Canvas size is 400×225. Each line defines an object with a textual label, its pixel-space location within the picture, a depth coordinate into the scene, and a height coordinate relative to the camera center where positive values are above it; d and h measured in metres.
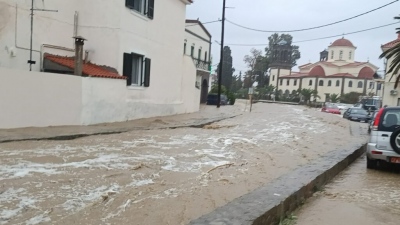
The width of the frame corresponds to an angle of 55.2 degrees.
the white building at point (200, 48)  38.72 +3.95
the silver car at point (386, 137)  8.62 -0.93
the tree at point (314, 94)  77.50 -0.31
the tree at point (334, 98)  76.76 -0.89
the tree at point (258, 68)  100.19 +5.47
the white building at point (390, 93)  41.81 +0.43
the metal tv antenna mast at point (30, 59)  14.27 +0.59
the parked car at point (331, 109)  45.91 -1.91
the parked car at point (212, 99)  41.12 -1.36
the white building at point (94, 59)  12.22 +0.88
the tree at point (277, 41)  107.11 +13.09
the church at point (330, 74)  83.31 +4.44
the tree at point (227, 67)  88.27 +4.57
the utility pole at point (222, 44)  35.62 +4.03
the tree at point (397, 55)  25.32 +2.78
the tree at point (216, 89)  49.58 -0.45
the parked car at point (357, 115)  33.76 -1.76
